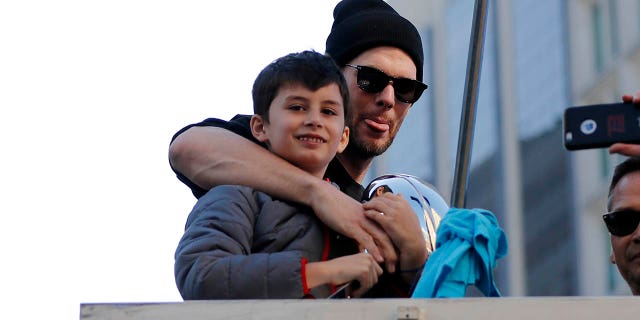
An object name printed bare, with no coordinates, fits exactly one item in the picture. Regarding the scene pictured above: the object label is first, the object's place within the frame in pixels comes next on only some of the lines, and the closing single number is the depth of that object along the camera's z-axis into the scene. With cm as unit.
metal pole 442
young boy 404
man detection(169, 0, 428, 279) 422
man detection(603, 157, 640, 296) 530
